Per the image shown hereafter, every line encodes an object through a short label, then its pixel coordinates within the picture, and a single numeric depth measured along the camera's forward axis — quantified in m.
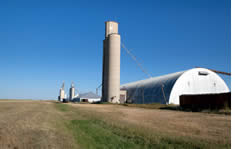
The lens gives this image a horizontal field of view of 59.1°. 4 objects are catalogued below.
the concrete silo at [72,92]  153.20
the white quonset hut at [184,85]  46.31
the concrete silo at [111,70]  57.00
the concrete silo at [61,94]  176.46
